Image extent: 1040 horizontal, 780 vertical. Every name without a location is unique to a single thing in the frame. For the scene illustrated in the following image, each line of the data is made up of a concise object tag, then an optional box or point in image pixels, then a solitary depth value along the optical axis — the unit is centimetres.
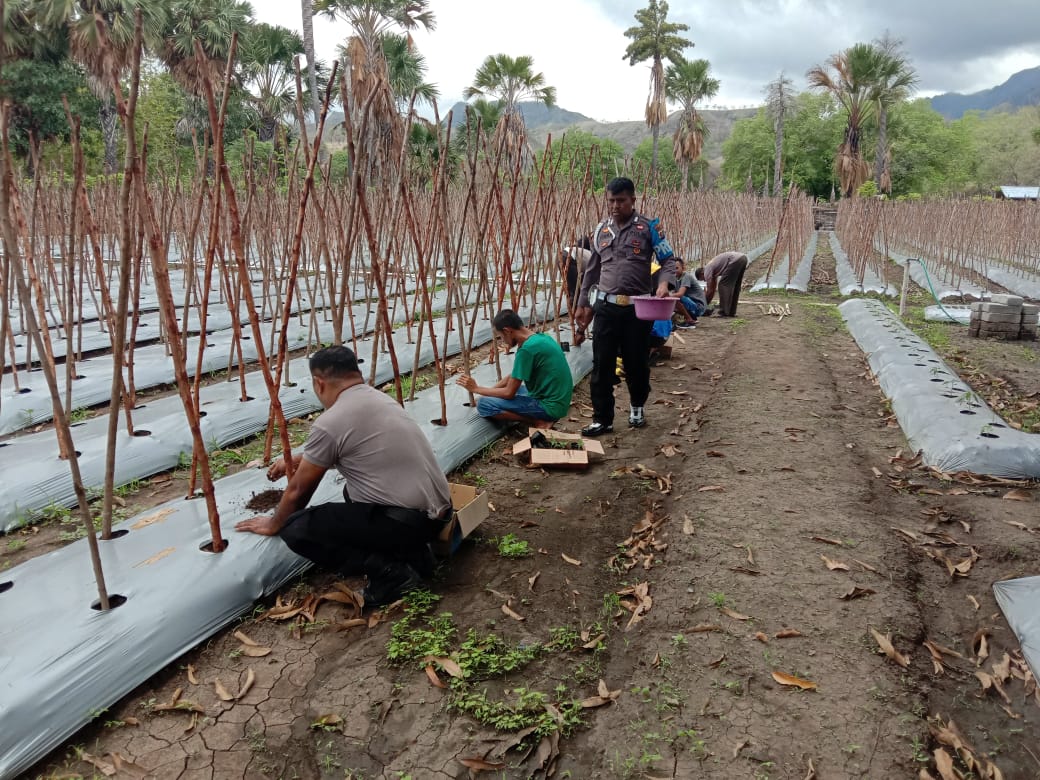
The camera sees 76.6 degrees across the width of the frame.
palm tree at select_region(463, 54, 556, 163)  2372
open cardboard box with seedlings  340
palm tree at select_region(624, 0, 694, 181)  2731
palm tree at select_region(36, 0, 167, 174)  1465
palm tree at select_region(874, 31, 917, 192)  2538
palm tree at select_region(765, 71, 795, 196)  2938
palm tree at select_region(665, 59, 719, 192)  2848
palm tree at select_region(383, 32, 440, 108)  1952
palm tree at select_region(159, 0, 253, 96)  1783
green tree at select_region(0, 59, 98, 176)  1530
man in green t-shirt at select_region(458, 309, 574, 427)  361
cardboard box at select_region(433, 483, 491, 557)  243
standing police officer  378
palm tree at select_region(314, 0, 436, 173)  1775
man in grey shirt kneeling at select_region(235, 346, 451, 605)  217
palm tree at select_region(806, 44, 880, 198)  2573
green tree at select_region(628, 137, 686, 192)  4459
